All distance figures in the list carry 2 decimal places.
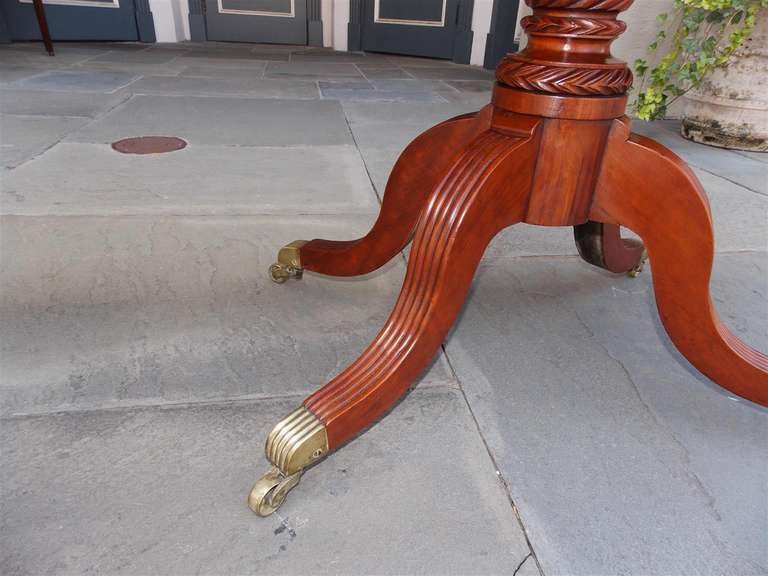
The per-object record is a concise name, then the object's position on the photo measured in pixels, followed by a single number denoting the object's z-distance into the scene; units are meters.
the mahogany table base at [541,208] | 0.64
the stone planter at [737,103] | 2.18
